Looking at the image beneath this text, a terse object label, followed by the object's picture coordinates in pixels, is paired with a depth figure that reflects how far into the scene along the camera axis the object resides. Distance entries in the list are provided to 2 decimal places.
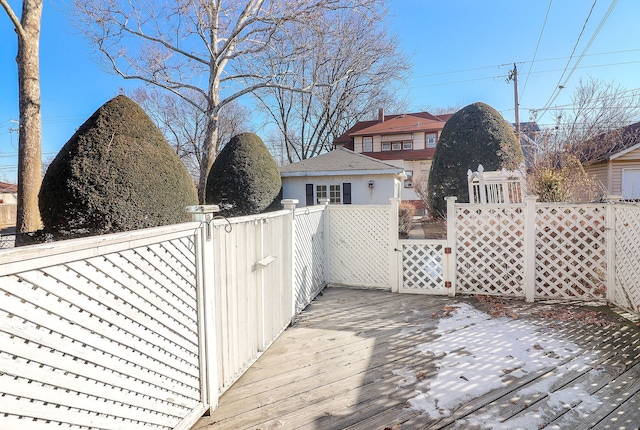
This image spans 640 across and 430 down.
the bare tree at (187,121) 24.77
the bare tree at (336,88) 15.50
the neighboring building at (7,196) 27.16
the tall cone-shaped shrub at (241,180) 10.18
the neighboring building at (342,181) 13.84
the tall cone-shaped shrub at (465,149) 10.03
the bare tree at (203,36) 11.30
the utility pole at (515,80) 16.32
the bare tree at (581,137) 6.00
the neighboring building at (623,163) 13.32
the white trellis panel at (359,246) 5.52
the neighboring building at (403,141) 23.53
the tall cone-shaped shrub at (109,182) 4.56
